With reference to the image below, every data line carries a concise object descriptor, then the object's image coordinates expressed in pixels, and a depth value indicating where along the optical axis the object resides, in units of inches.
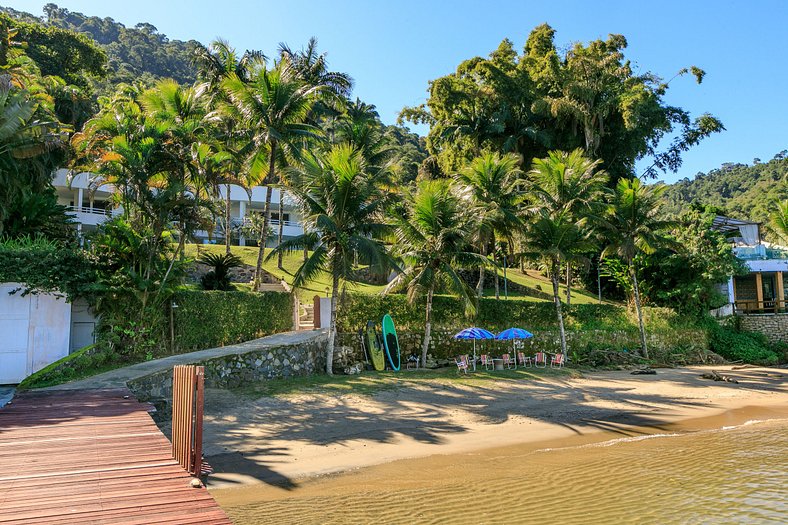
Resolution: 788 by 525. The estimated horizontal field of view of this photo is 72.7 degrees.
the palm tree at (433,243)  811.4
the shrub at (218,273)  823.1
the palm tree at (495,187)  979.9
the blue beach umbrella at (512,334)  824.3
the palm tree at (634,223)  1034.1
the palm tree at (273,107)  808.9
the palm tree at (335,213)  703.7
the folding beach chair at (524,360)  895.7
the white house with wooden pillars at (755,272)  1262.3
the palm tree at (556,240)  941.8
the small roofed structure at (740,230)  1333.5
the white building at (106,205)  1427.2
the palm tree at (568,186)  1004.6
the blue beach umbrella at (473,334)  794.2
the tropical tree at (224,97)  810.2
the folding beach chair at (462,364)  797.2
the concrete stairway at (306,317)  853.2
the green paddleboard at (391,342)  805.9
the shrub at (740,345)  1101.1
